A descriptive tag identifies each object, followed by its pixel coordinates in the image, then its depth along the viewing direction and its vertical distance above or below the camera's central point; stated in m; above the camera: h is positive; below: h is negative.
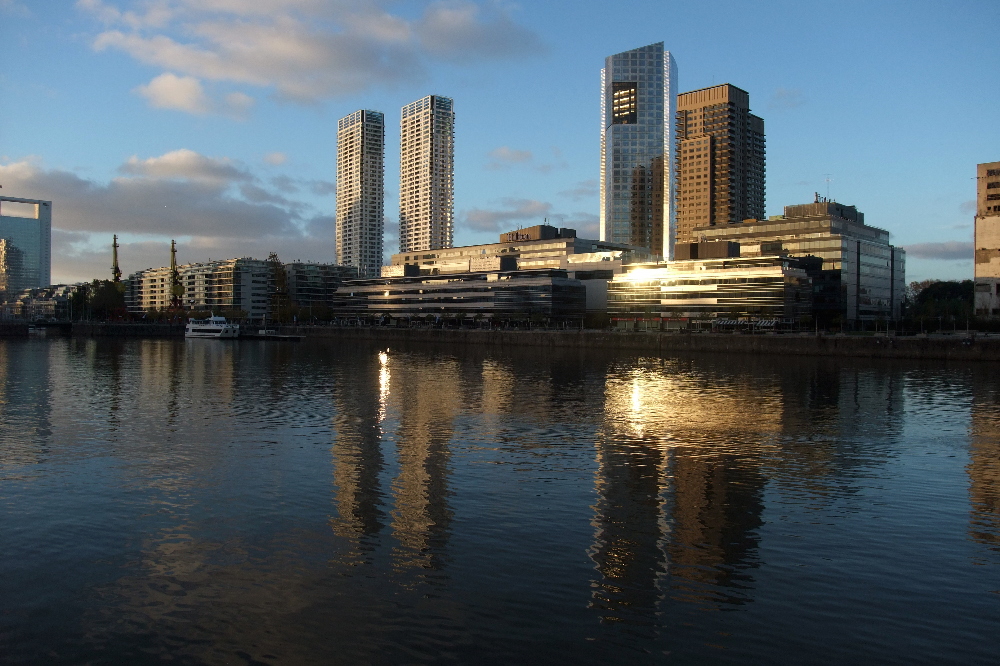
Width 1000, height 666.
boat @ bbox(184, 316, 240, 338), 163.62 -2.38
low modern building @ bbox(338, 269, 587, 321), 192.62 +5.70
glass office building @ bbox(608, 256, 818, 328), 155.88 +6.68
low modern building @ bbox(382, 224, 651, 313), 198.88 +4.12
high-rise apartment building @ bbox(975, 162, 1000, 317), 148.88 +17.02
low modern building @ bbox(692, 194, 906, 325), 170.62 +16.73
